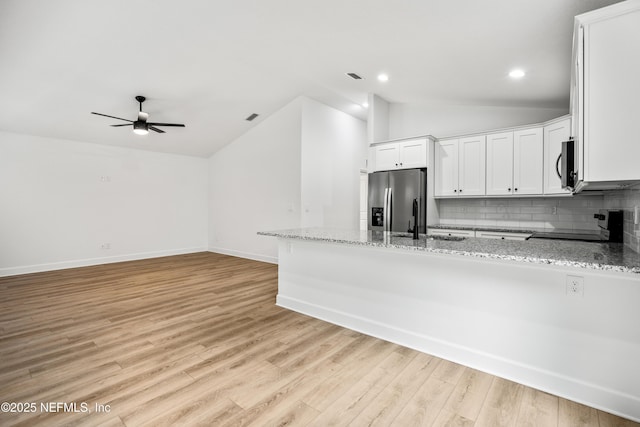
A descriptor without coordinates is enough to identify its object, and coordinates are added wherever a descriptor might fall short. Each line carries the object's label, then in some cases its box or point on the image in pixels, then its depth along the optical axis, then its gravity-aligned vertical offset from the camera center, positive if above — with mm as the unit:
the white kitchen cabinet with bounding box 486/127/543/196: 3844 +669
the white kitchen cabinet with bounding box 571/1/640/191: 1615 +660
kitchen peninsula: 1746 -661
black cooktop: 3125 -248
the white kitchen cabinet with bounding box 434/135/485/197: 4293 +682
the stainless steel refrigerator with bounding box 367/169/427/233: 4508 +219
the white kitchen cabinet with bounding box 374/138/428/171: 4535 +907
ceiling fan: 4492 +1296
